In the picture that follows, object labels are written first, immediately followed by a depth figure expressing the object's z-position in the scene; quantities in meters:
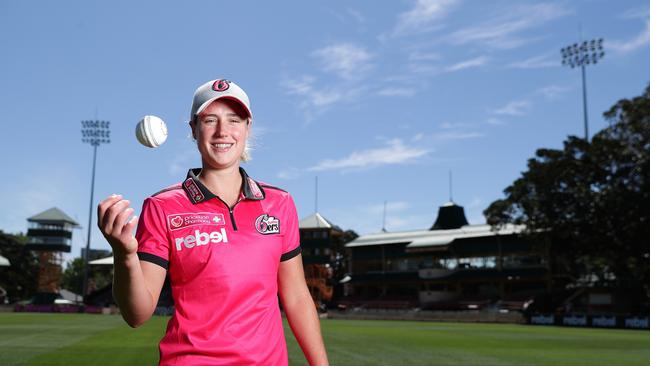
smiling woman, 2.71
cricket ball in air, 2.90
